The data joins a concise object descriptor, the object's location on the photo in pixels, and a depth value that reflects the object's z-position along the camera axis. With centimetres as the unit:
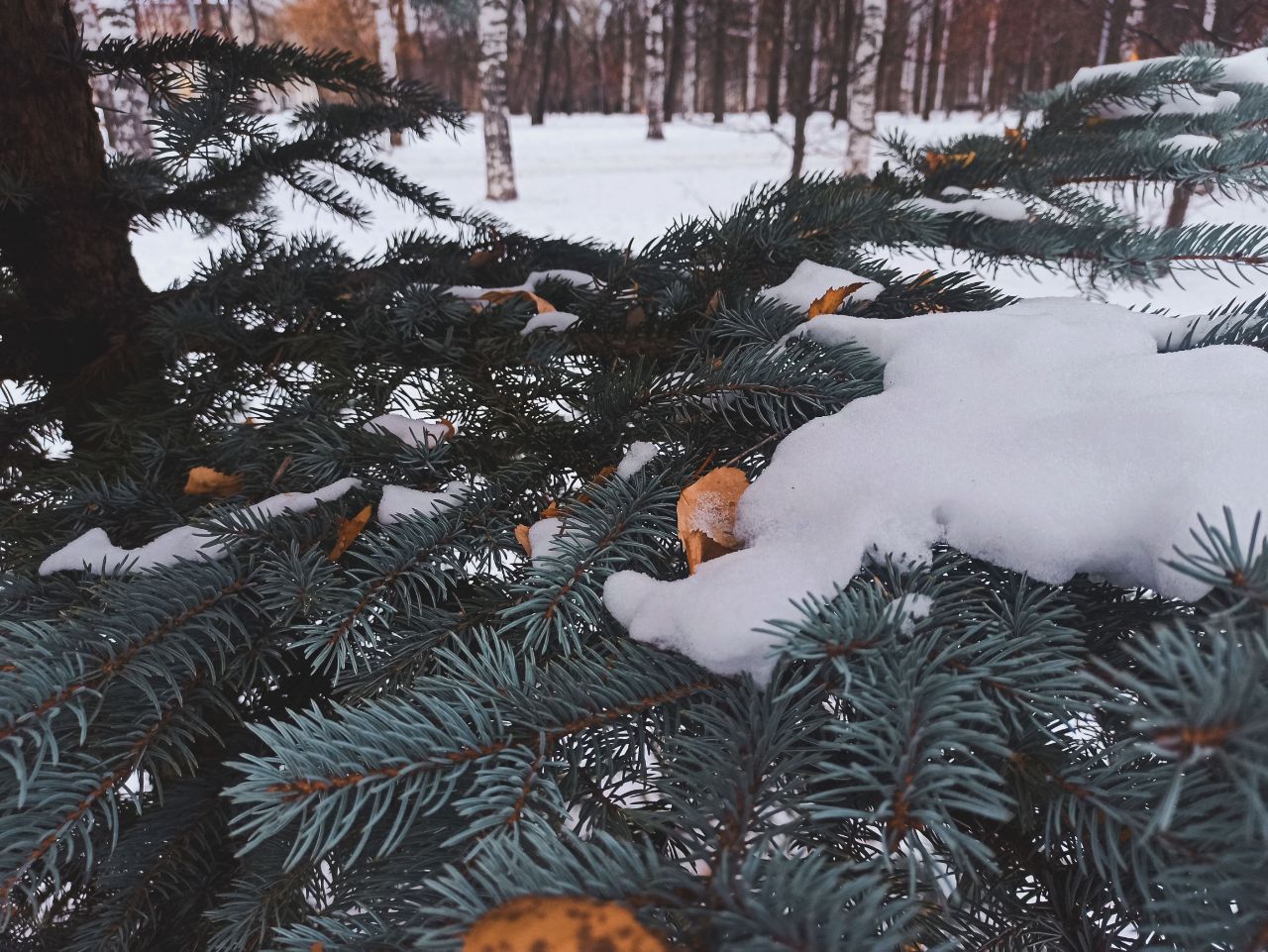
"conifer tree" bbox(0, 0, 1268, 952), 30
